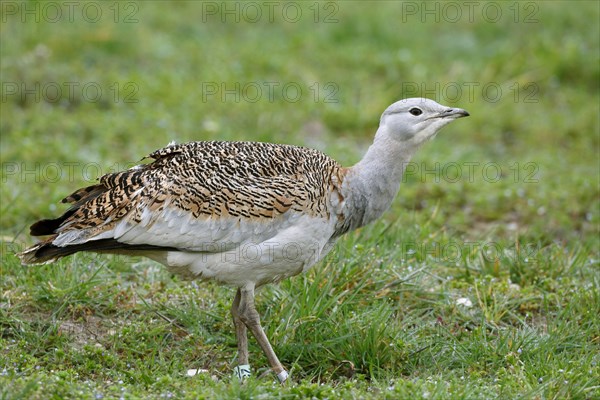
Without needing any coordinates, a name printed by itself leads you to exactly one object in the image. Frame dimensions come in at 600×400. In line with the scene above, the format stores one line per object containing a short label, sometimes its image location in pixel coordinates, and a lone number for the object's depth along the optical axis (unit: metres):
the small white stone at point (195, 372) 10.17
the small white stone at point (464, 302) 12.09
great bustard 10.45
